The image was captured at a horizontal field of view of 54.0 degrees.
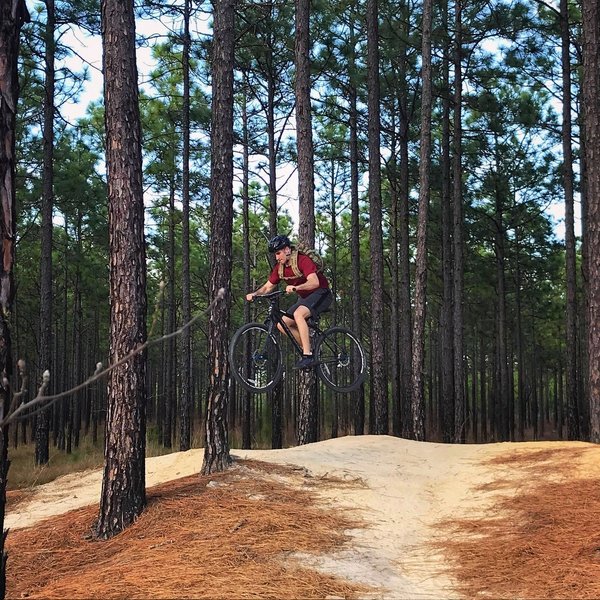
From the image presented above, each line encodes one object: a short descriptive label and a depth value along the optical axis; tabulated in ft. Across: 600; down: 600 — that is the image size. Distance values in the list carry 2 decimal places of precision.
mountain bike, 24.38
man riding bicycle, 24.38
